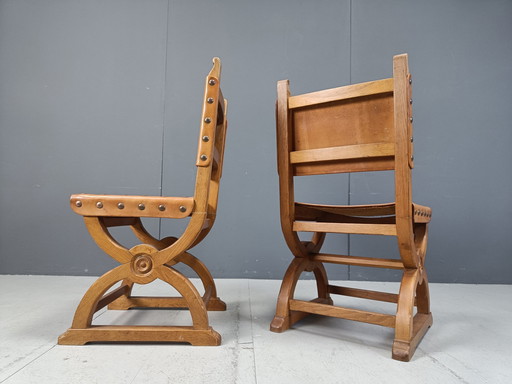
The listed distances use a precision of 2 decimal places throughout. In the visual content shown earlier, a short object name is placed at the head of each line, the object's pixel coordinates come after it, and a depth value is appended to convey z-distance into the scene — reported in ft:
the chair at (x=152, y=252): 3.59
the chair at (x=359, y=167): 3.52
